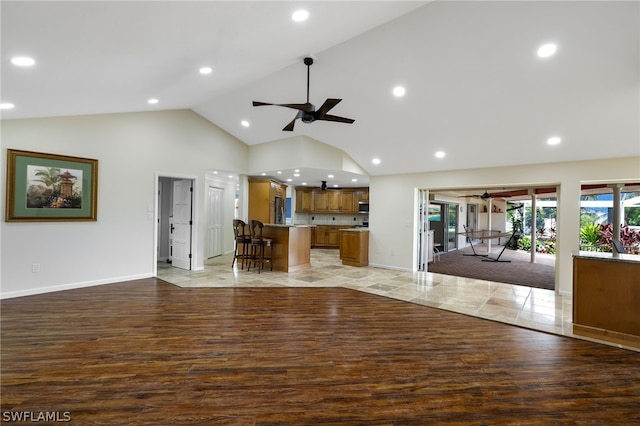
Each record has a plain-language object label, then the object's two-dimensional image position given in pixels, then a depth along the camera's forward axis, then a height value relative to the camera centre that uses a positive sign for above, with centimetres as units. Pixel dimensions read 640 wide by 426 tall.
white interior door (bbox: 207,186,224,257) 774 -32
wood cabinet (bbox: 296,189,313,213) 1057 +50
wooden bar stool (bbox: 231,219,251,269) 629 -54
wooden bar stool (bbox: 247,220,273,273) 618 -76
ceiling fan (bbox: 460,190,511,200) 997 +71
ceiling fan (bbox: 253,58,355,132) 345 +128
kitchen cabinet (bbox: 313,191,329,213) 1051 +43
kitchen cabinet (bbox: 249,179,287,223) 793 +33
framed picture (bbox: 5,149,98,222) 407 +32
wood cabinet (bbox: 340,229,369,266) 712 -87
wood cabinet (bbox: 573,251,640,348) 297 -87
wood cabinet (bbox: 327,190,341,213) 1048 +47
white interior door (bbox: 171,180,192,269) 630 -34
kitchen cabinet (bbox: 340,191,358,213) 1043 +41
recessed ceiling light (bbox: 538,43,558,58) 297 +178
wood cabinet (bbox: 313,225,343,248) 1049 -87
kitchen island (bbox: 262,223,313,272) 630 -78
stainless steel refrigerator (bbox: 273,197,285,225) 848 +6
